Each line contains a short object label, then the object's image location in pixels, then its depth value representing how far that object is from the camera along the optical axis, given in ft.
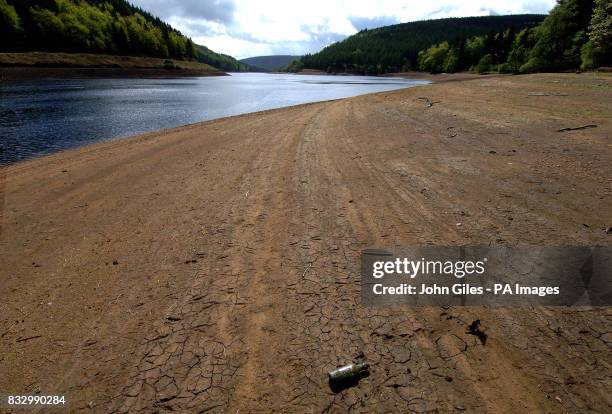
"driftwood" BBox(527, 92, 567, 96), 59.52
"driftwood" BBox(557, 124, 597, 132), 36.27
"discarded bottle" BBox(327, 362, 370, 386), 9.93
